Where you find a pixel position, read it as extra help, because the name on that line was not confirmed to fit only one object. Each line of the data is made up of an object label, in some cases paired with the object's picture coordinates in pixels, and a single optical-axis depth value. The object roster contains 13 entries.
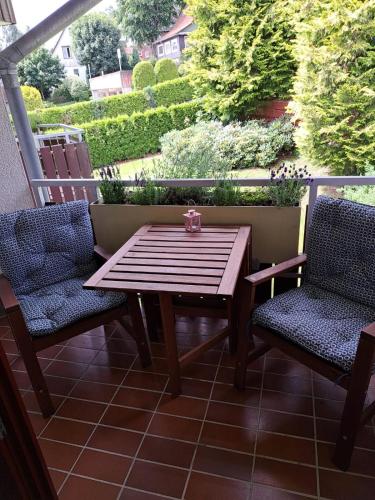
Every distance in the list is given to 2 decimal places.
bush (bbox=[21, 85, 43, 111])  9.27
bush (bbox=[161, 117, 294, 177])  5.91
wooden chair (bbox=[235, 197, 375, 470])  1.32
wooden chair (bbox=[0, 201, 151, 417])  1.66
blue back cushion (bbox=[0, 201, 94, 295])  1.94
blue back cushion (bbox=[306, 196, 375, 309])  1.64
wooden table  1.54
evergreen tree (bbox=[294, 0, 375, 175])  5.00
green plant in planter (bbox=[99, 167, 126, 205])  2.33
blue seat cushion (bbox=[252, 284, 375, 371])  1.38
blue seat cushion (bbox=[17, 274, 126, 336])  1.69
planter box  2.04
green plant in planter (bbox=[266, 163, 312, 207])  1.99
